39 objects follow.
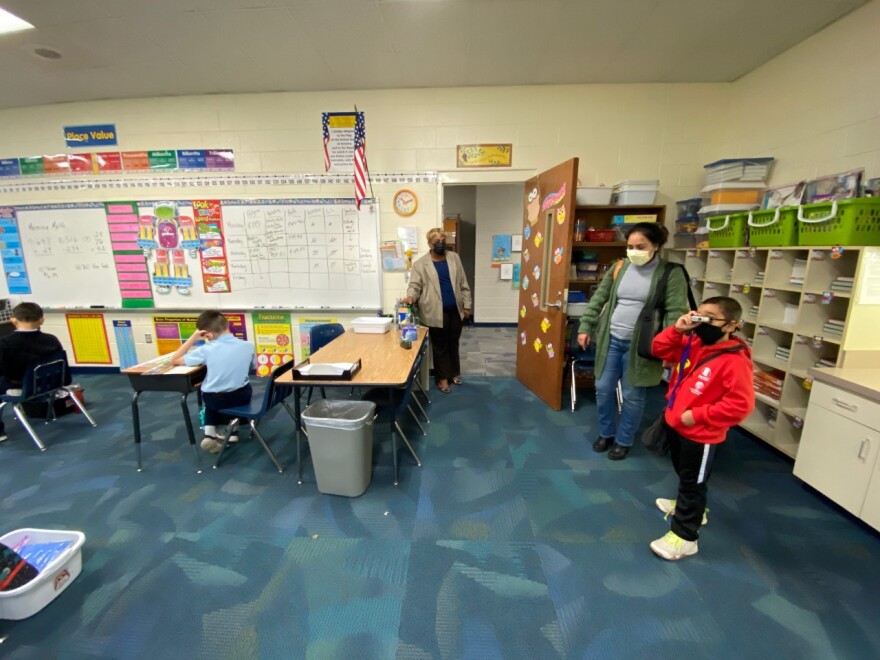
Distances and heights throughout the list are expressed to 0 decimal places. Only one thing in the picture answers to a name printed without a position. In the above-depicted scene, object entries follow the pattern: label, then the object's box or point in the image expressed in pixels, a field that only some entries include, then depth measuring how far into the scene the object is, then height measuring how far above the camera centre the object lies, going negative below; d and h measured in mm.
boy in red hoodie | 1520 -621
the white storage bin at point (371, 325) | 3213 -579
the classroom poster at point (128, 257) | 3801 +59
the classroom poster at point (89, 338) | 4109 -877
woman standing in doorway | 3457 -290
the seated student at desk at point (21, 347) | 2656 -631
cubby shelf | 2225 -402
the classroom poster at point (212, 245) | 3754 +180
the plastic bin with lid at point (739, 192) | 2938 +549
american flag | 3270 +824
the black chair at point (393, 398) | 2127 -913
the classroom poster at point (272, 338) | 4016 -869
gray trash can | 2012 -1092
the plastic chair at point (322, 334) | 3043 -640
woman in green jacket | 2189 -452
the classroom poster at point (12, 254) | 3895 +99
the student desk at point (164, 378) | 2221 -729
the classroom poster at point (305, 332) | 3982 -794
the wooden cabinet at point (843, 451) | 1729 -1009
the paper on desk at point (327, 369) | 2010 -617
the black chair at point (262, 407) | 2279 -957
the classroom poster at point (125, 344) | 4113 -946
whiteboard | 3736 +55
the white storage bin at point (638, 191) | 3201 +612
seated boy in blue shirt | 2277 -644
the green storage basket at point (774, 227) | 2373 +218
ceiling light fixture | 2322 +1601
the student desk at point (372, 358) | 2000 -663
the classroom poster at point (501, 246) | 6238 +247
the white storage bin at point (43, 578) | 1395 -1313
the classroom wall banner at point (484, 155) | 3539 +1044
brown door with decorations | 2952 -161
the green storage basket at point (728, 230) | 2762 +235
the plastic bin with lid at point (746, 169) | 2928 +745
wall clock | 3654 +601
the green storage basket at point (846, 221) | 1995 +213
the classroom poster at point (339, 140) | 3498 +1199
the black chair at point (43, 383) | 2635 -925
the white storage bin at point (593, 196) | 3291 +589
